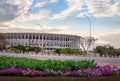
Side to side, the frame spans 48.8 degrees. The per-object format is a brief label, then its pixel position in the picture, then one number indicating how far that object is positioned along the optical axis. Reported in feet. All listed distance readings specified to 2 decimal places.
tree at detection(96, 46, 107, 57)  134.76
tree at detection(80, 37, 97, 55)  108.50
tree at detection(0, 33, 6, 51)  134.94
